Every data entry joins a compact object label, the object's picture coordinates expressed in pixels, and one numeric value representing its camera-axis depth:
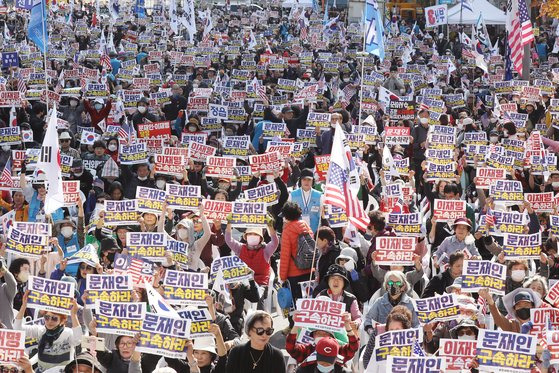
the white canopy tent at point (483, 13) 38.75
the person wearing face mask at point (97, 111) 19.62
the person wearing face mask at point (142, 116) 19.70
